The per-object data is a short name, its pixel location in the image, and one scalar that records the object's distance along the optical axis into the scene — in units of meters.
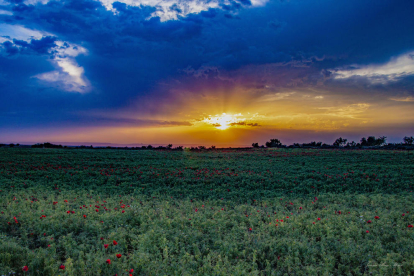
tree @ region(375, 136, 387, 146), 51.75
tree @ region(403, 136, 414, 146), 48.44
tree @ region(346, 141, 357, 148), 46.65
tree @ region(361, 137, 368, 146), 51.84
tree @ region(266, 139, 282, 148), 52.79
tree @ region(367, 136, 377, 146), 52.25
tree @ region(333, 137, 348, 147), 48.47
